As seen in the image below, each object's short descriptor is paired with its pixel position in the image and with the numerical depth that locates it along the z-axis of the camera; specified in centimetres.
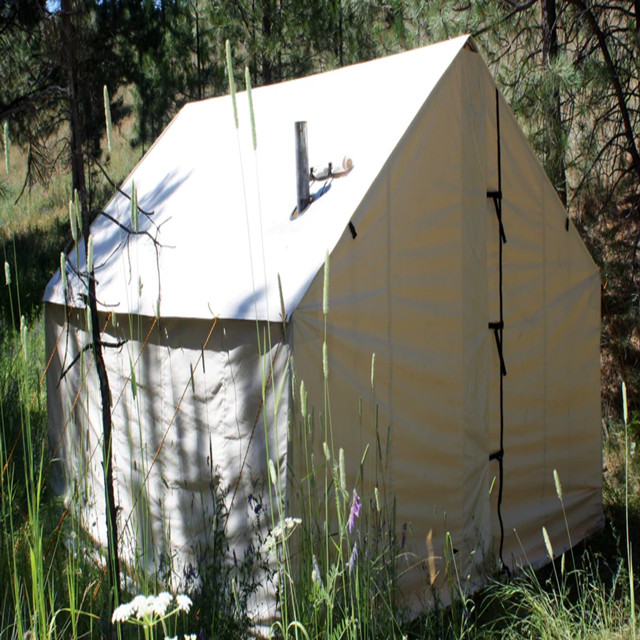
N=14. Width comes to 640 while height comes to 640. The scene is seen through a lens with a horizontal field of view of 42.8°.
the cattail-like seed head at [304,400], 167
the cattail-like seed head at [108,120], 182
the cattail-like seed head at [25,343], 166
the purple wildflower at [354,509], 205
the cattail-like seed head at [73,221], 191
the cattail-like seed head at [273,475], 160
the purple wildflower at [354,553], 195
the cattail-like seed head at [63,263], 200
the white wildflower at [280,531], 168
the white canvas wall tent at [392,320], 336
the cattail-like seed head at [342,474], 166
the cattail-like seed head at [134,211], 200
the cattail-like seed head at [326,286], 164
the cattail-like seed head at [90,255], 187
